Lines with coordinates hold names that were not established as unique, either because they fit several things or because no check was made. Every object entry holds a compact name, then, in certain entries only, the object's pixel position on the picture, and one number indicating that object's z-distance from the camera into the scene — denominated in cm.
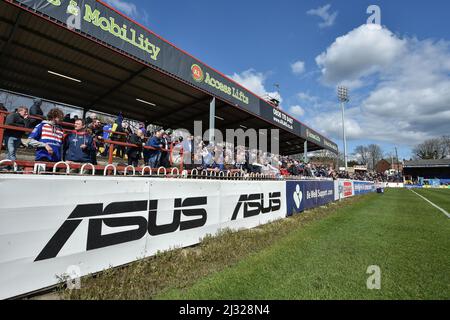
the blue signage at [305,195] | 1057
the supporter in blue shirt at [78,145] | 587
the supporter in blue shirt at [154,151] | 849
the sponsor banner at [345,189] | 1983
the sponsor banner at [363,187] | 2634
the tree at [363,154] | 12438
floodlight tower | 5175
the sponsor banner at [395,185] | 5798
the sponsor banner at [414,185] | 5934
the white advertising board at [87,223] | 290
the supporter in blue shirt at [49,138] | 516
